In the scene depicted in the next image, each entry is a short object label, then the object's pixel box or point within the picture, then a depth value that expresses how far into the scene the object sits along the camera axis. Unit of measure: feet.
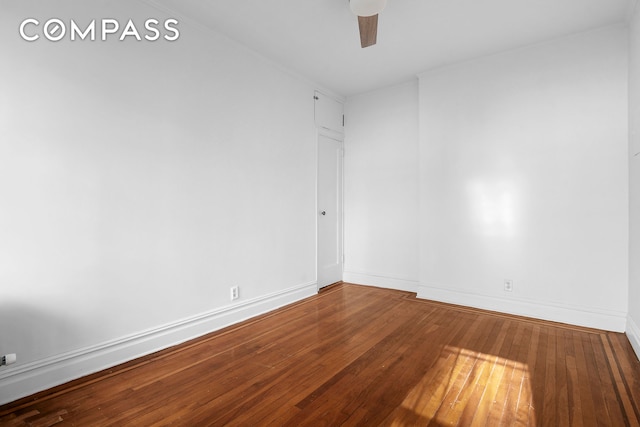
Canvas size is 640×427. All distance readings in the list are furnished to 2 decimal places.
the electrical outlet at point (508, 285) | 10.95
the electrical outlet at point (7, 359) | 5.69
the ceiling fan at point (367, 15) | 6.51
